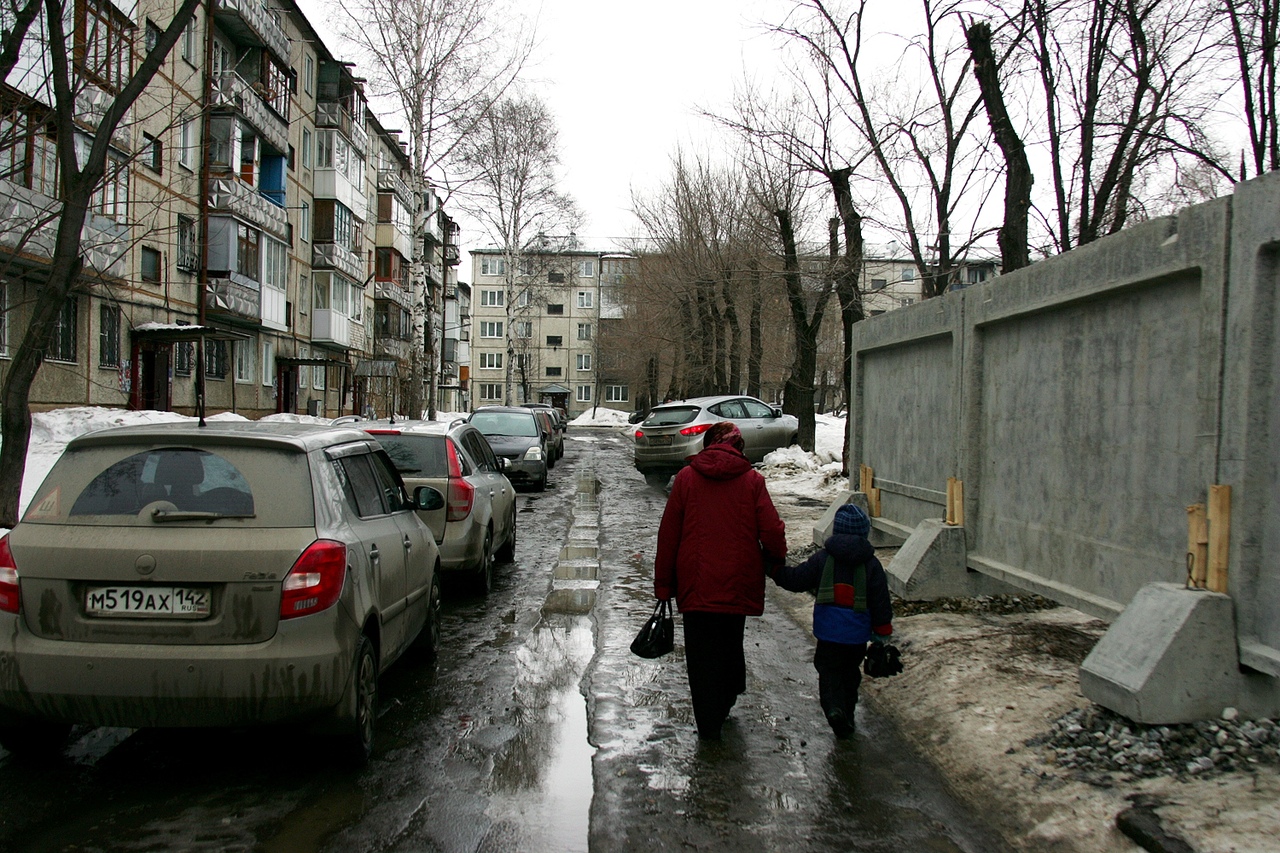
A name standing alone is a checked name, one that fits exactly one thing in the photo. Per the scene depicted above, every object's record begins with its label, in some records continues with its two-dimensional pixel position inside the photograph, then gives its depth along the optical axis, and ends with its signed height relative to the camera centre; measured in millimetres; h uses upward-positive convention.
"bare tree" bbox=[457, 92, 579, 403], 32594 +8940
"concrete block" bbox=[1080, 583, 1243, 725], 4215 -1115
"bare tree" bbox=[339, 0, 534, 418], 28422 +9668
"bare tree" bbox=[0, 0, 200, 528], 9824 +2133
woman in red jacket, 4895 -803
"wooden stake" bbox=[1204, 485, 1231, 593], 4258 -531
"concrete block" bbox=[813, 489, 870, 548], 9795 -1136
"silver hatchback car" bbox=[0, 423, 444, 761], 3965 -852
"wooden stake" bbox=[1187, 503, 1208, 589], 4391 -601
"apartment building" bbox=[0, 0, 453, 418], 20781 +4346
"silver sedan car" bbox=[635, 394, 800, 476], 19266 -547
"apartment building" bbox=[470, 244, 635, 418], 93625 +5447
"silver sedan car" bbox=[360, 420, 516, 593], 8328 -809
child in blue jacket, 4926 -996
